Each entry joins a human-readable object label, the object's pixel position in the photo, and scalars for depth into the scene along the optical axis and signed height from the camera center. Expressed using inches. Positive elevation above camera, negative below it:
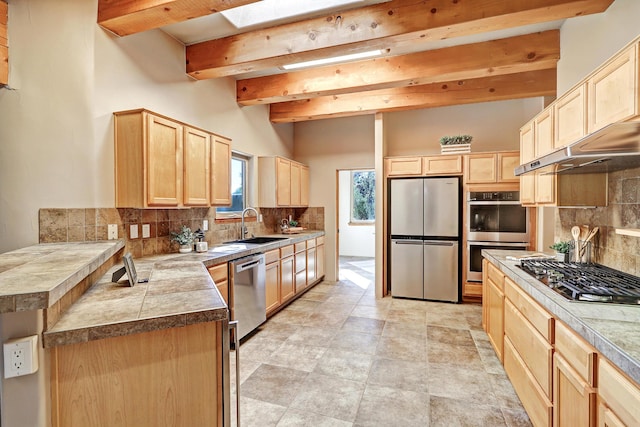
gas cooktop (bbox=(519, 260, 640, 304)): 59.7 -16.6
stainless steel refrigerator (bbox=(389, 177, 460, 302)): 173.5 -16.2
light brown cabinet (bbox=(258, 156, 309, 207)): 182.7 +17.7
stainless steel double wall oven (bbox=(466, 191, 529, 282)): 164.6 -7.6
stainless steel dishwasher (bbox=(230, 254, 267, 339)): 119.1 -33.7
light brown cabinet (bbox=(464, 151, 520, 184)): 165.6 +24.1
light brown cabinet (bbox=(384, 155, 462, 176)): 175.5 +26.8
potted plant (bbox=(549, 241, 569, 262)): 99.6 -13.3
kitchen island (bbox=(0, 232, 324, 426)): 42.9 -21.9
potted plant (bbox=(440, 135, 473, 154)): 175.5 +38.9
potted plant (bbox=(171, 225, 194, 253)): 118.1 -11.1
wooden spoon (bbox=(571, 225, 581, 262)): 97.4 -8.5
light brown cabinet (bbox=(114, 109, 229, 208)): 95.4 +16.6
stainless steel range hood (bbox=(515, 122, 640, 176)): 50.7 +12.3
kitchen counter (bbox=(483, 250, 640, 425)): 41.2 -25.5
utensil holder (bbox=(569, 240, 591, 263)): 95.1 -13.1
